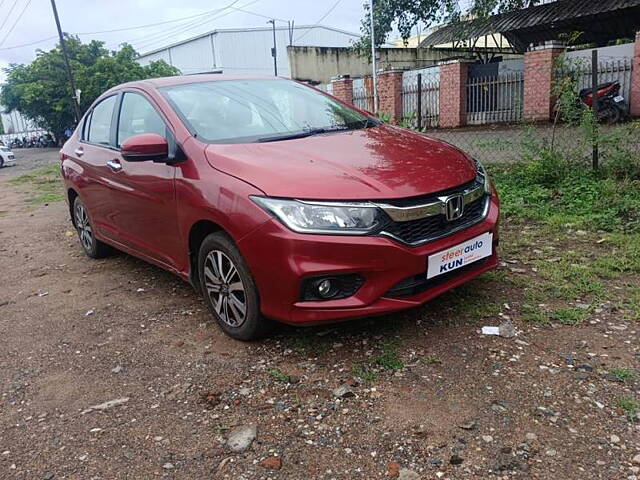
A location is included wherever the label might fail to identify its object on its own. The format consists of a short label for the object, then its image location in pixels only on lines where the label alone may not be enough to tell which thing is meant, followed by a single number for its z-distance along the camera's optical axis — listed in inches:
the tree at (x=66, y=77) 1289.4
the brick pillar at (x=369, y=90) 721.6
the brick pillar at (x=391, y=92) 684.1
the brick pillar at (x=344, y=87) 749.9
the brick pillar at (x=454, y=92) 619.5
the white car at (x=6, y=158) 932.0
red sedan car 108.0
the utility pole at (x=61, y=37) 1074.1
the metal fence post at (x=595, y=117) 226.4
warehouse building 1533.0
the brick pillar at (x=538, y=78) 524.1
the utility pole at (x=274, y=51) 1565.2
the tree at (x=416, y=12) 698.8
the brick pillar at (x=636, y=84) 485.1
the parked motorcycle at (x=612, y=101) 479.5
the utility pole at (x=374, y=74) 663.8
